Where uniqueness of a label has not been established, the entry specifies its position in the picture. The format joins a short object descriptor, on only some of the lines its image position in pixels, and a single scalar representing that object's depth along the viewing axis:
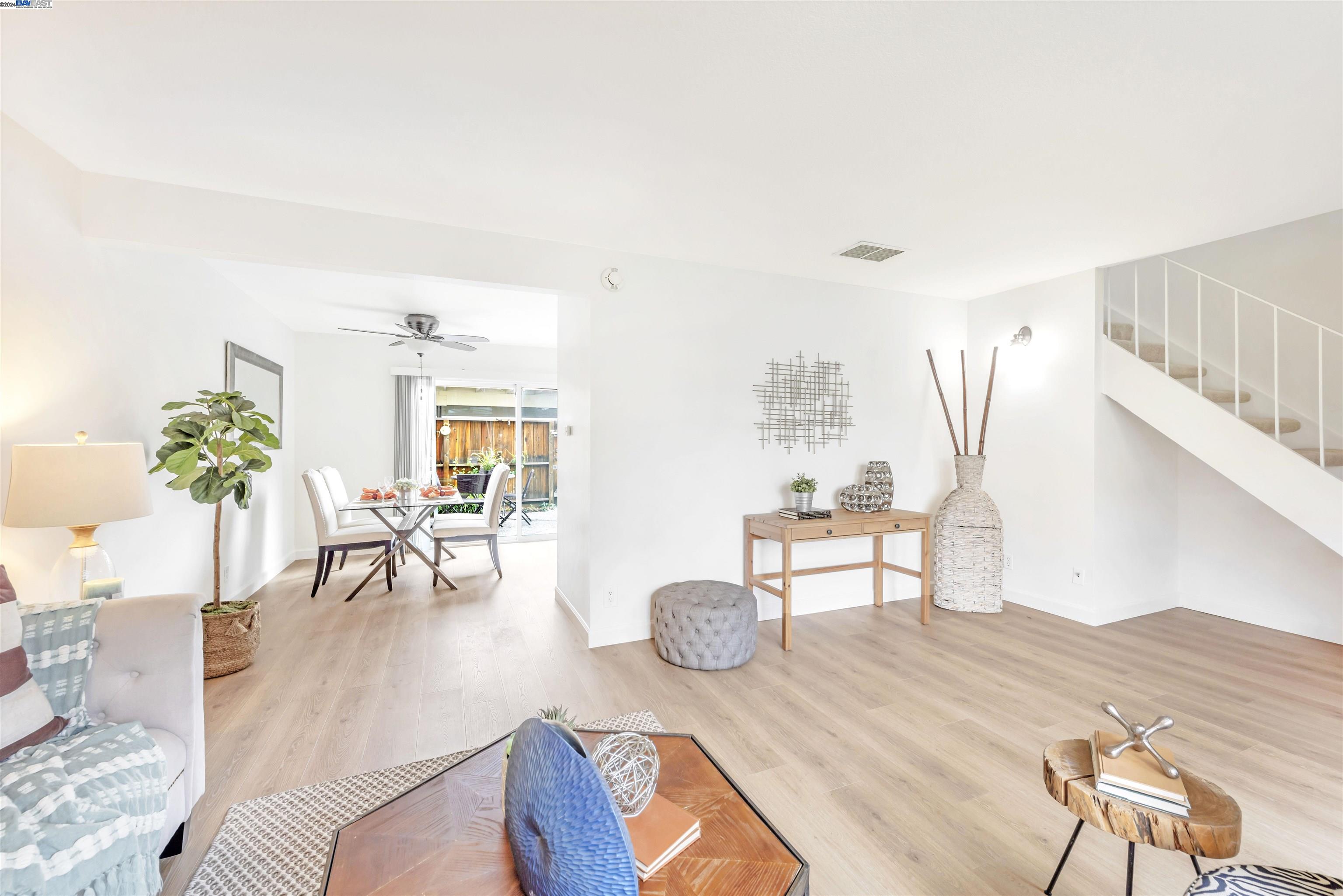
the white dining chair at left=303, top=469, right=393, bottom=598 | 4.53
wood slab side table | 1.22
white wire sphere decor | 1.18
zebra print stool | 1.08
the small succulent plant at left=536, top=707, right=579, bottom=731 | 1.31
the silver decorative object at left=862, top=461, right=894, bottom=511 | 4.03
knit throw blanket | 1.12
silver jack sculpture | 1.38
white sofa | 1.59
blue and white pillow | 1.51
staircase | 3.09
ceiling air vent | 3.42
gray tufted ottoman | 3.07
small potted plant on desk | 3.72
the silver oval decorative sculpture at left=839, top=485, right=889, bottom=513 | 3.91
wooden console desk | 3.42
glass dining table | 4.69
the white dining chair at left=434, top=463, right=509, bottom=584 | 5.04
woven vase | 4.08
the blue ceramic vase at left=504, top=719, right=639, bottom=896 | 0.95
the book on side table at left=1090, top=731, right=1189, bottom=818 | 1.29
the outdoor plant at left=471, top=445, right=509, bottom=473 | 7.34
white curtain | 6.41
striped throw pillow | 1.38
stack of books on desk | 3.61
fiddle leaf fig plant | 2.92
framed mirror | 4.11
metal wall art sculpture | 3.96
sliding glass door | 7.12
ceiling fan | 4.86
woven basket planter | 2.93
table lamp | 1.92
